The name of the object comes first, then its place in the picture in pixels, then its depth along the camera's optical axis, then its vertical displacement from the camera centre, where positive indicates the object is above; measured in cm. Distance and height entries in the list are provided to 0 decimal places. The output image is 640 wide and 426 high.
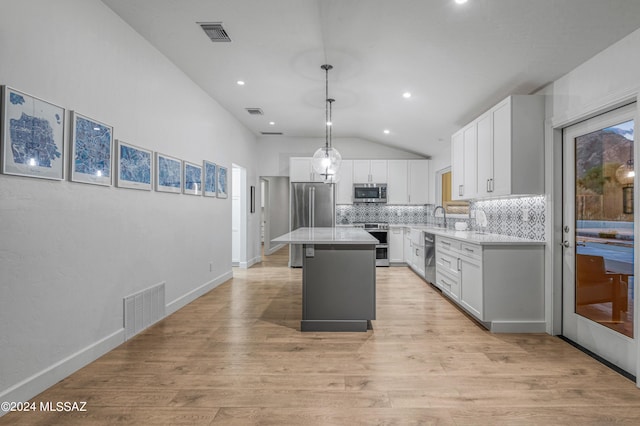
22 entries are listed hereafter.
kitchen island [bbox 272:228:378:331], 332 -73
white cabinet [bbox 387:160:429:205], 716 +64
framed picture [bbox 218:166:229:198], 525 +46
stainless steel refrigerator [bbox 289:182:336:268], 695 +12
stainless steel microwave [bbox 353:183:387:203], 705 +38
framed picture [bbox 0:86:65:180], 196 +46
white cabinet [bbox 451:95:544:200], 331 +67
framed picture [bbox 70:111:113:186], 246 +47
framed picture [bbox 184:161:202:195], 419 +42
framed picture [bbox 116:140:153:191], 297 +42
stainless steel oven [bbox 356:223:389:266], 676 -65
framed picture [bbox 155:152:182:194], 358 +41
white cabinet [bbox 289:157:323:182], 705 +87
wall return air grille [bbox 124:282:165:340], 307 -96
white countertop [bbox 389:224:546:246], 330 -28
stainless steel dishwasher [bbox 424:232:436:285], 507 -70
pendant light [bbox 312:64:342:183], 396 +60
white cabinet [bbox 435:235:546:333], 330 -74
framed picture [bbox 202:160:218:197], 474 +48
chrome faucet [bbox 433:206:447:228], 640 -7
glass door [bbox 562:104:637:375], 253 -19
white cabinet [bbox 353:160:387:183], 717 +87
